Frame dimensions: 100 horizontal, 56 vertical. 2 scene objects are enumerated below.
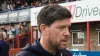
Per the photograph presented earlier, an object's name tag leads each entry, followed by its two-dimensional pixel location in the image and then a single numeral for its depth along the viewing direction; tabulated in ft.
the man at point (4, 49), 26.13
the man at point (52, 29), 9.78
